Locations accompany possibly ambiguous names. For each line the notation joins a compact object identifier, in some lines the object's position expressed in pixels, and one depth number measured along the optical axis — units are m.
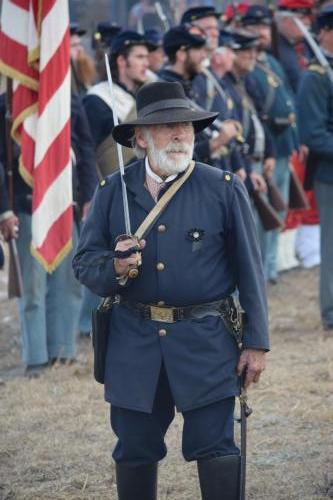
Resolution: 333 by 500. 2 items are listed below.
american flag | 15.43
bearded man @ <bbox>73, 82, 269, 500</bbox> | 9.55
